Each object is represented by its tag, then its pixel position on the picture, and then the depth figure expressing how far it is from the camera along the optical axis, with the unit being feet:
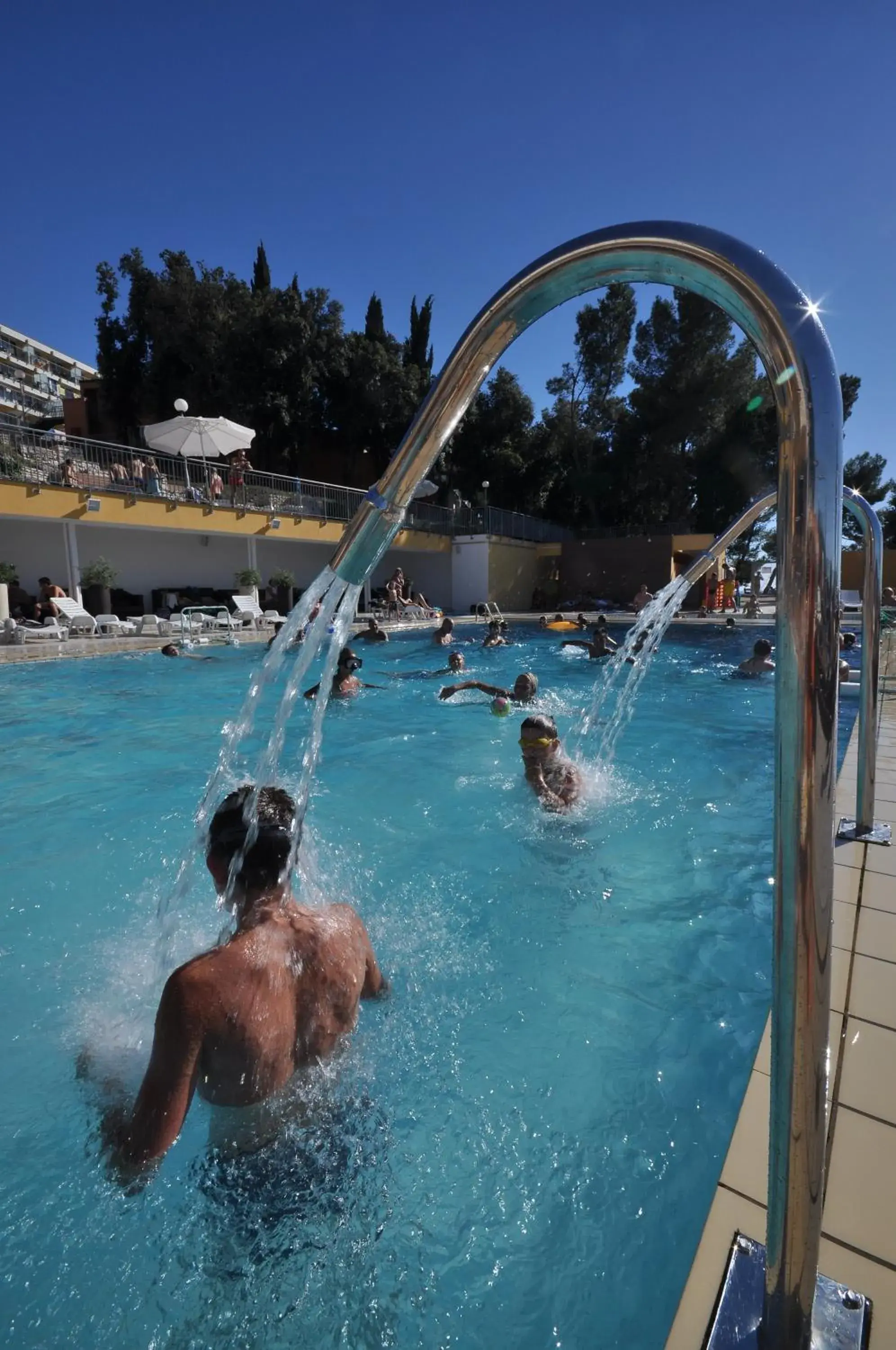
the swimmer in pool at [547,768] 17.97
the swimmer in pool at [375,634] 55.47
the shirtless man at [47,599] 52.80
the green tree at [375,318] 125.49
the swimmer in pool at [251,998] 6.00
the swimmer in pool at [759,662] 39.32
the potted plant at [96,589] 60.29
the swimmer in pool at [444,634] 55.06
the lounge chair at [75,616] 52.06
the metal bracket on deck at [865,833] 12.21
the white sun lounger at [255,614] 62.34
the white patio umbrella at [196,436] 65.67
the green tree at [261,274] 120.67
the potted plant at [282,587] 75.72
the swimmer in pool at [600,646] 48.20
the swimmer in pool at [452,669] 39.91
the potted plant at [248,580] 73.51
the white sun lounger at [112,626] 52.68
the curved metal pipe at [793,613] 2.58
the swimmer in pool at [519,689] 28.27
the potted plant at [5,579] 50.72
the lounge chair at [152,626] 54.13
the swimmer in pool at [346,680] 33.68
